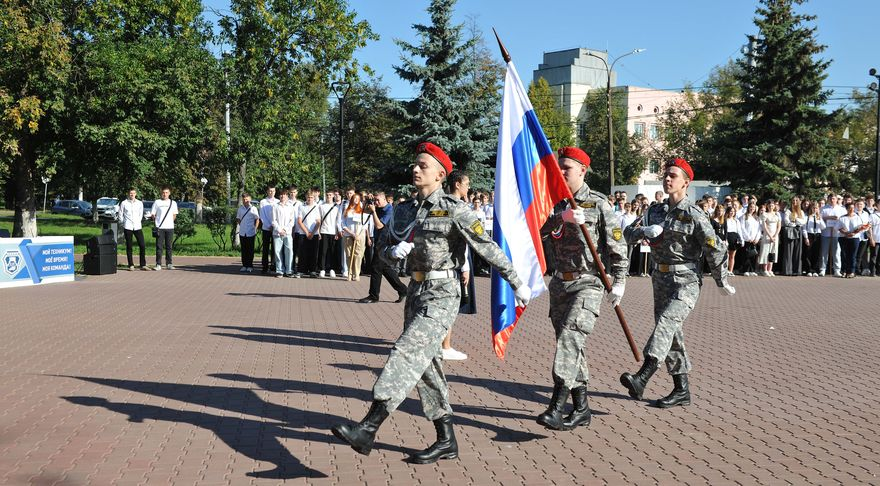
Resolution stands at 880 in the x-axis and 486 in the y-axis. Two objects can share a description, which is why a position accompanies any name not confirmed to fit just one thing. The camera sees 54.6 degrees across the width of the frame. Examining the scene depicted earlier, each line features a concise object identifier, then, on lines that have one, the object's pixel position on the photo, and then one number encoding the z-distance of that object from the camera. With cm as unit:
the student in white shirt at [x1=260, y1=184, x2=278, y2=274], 1939
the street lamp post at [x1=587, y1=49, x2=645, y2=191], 4090
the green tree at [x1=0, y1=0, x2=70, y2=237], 2375
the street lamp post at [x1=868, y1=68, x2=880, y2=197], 3122
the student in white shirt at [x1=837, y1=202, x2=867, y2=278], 2072
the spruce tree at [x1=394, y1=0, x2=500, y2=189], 3291
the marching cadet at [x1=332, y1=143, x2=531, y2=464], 514
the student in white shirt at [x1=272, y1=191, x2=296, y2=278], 1881
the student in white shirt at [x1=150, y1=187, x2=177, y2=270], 1992
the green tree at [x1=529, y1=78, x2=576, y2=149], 6694
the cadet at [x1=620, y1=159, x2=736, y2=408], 690
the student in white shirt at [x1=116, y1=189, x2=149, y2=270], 1945
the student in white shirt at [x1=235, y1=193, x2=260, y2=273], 2033
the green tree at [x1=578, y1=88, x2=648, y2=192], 6397
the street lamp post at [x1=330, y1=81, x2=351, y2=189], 3206
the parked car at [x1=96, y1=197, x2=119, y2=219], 6150
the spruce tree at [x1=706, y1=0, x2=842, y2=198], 3581
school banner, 1653
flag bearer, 603
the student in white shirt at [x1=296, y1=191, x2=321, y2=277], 1916
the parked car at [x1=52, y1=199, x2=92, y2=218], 6900
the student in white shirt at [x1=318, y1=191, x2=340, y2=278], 1911
